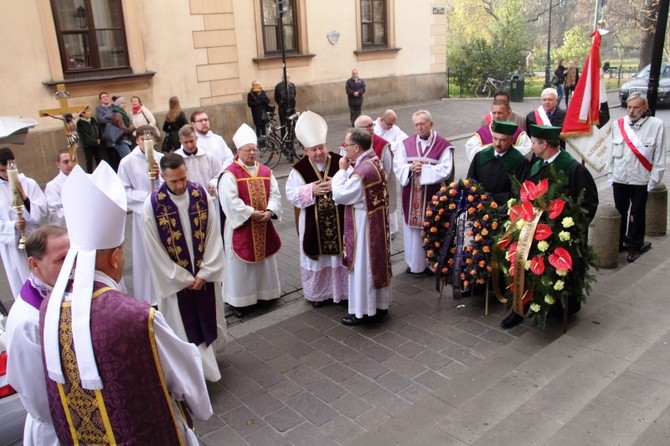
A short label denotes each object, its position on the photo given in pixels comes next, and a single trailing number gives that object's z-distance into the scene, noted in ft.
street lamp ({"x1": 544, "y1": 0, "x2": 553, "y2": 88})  87.34
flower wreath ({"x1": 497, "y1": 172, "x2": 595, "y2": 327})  15.72
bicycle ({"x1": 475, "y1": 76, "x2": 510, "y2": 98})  86.48
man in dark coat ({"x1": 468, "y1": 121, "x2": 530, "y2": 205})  18.30
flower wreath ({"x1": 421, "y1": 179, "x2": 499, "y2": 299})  17.70
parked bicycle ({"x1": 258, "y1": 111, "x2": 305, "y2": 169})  44.32
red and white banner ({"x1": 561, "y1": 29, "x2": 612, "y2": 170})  21.57
